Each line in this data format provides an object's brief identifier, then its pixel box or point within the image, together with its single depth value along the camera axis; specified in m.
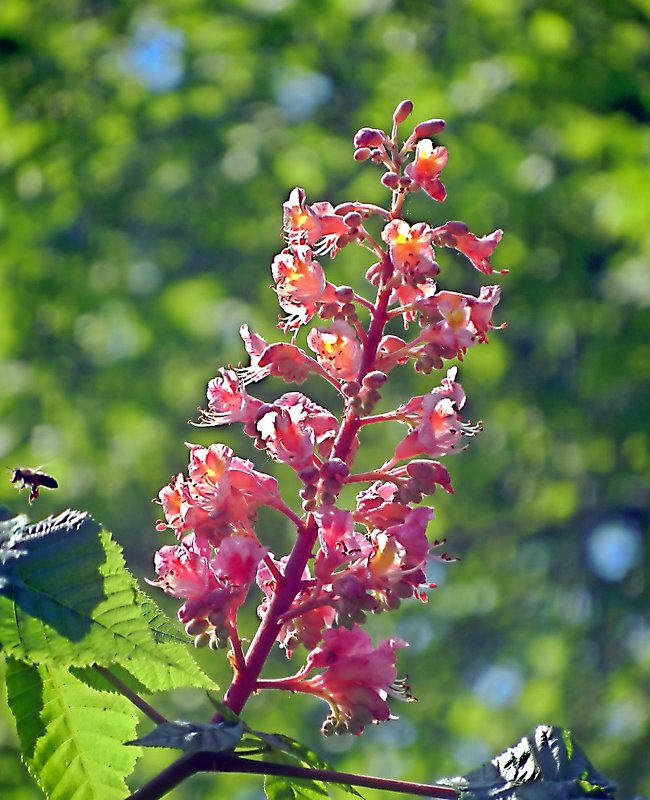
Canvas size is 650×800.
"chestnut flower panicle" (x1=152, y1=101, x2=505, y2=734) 1.55
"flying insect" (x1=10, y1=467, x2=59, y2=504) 1.63
